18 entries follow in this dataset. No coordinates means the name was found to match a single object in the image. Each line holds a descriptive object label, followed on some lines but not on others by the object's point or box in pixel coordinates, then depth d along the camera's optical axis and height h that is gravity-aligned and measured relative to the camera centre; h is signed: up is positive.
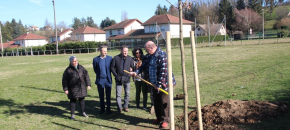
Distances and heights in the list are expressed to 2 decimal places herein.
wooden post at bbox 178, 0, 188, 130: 3.69 -0.34
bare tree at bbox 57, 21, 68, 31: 111.94 +13.54
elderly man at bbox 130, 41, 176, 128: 4.80 -0.47
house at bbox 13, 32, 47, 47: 72.69 +4.85
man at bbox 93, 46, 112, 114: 6.36 -0.50
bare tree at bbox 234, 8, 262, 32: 62.56 +8.16
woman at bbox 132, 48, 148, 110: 6.60 -0.72
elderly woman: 6.09 -0.70
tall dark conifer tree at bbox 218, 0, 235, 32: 65.19 +10.86
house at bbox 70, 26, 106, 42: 64.54 +5.52
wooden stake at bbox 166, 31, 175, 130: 3.51 -0.42
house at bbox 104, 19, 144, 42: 60.01 +6.49
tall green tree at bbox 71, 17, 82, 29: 113.25 +14.98
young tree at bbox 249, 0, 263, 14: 65.81 +12.49
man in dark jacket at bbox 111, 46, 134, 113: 6.34 -0.40
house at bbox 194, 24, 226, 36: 58.24 +6.01
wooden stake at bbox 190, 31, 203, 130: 3.70 -0.37
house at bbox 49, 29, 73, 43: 75.71 +6.19
